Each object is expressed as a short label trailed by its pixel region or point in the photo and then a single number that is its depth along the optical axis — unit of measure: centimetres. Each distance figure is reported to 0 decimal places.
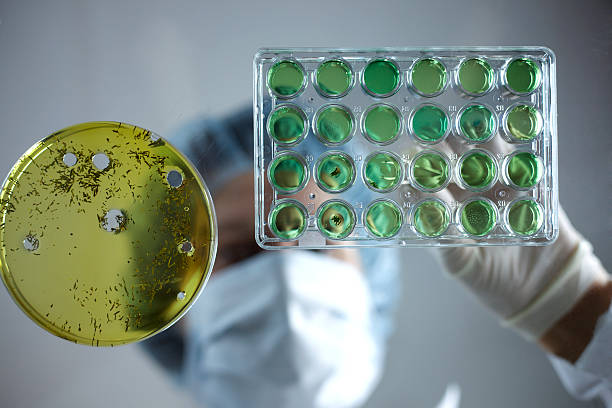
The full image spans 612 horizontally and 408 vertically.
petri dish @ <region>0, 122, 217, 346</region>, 42
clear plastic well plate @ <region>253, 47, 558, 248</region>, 42
